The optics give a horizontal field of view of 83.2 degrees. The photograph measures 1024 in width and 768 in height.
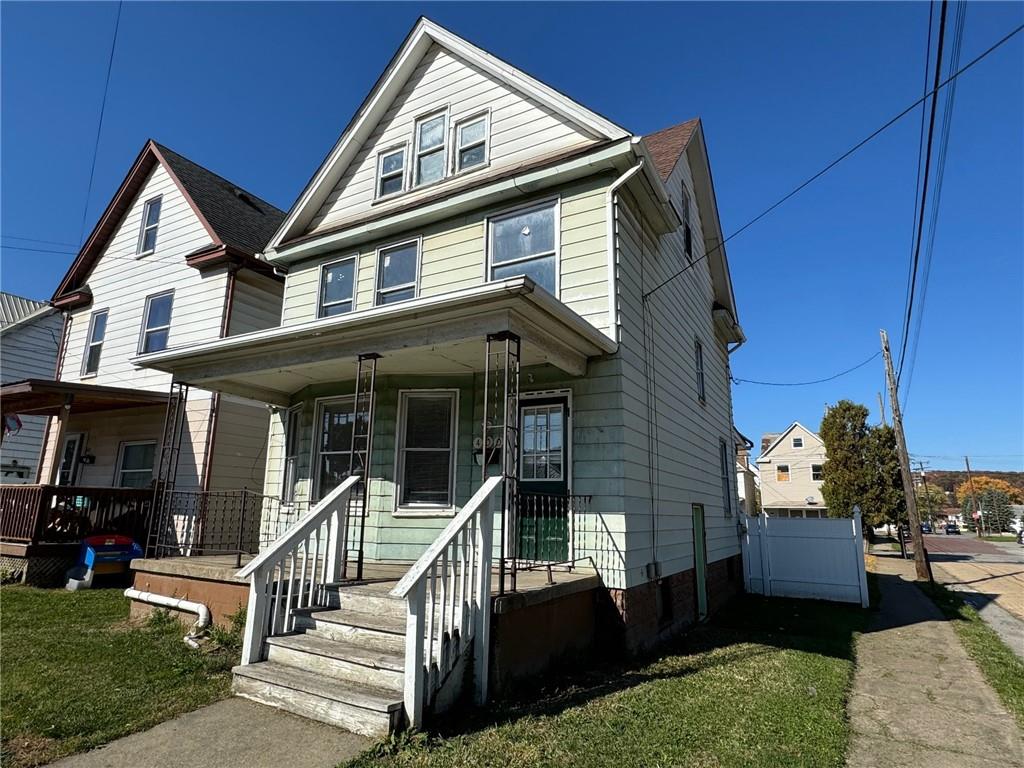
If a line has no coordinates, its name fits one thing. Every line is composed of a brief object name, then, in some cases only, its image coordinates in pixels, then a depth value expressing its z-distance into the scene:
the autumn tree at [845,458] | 28.92
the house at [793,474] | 48.19
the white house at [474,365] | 5.43
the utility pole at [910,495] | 17.59
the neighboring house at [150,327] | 11.77
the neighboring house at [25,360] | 16.75
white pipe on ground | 6.55
